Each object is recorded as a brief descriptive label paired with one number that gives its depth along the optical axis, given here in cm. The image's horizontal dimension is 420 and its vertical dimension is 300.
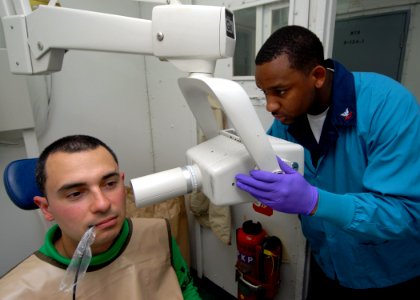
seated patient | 82
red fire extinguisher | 160
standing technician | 78
